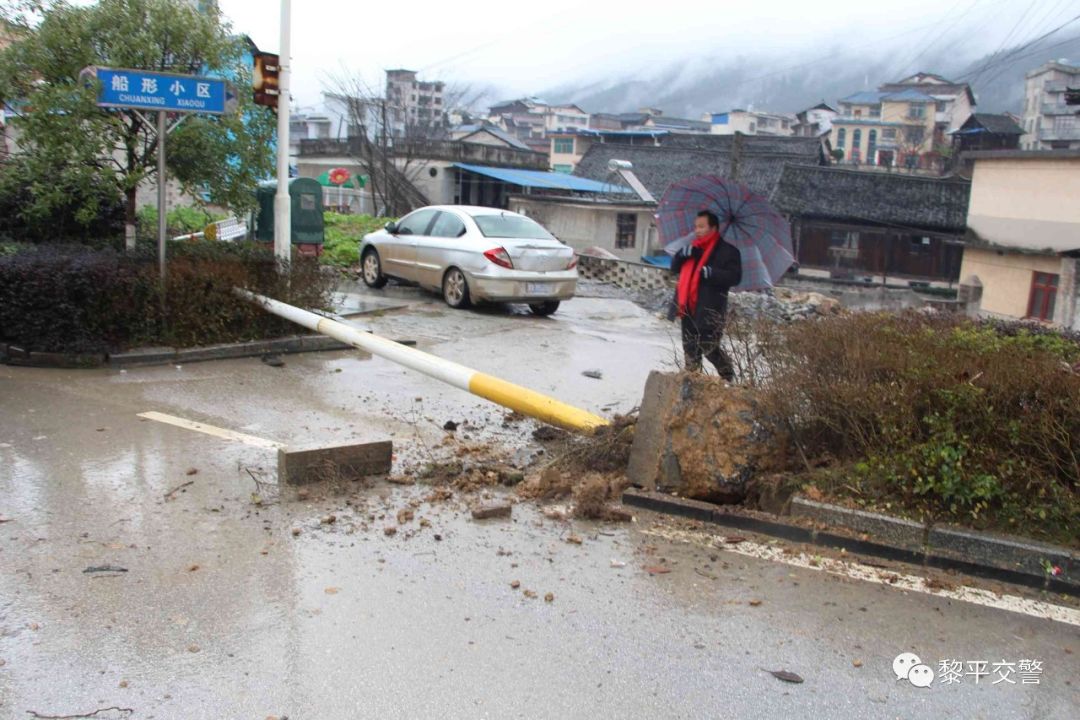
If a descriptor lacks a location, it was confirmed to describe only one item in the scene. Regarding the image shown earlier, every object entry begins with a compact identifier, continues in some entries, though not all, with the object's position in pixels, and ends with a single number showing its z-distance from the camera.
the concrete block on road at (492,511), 5.33
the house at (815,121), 94.06
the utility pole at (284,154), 10.86
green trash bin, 15.59
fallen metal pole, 6.30
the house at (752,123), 105.00
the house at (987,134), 67.06
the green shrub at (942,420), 4.79
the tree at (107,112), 9.67
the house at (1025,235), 35.94
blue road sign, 8.48
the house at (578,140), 74.50
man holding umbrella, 8.03
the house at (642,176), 42.56
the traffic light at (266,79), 10.86
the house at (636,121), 108.25
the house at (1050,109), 78.31
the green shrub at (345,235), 19.52
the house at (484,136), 62.44
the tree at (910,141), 85.41
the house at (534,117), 123.62
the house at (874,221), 48.31
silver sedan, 13.62
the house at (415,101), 50.12
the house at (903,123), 91.81
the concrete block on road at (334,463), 5.67
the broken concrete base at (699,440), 5.57
